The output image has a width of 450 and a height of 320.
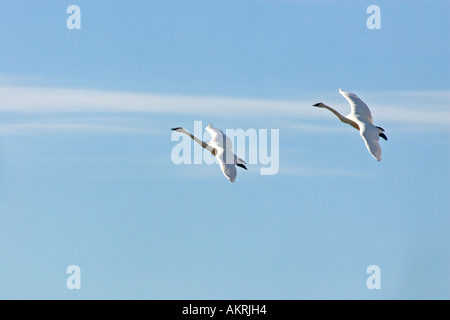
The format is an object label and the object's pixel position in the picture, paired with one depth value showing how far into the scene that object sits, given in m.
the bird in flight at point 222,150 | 45.69
